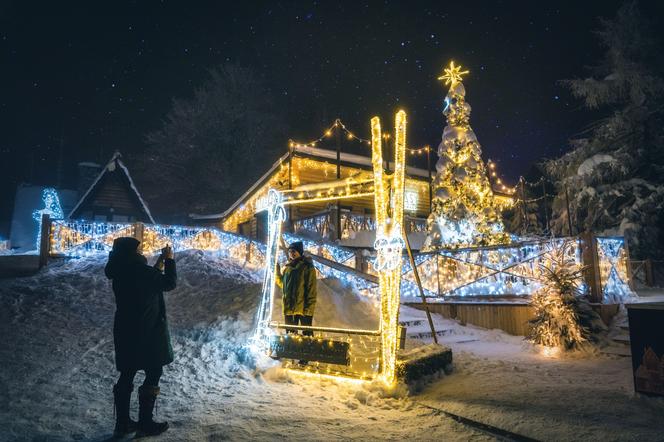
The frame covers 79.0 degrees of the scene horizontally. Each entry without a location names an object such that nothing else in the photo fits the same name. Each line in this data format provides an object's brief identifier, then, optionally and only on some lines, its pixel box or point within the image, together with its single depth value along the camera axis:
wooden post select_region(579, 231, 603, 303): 9.20
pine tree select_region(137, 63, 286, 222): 33.84
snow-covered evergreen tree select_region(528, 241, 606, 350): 8.09
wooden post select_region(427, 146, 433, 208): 24.58
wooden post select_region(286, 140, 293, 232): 21.58
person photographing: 4.09
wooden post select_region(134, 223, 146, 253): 14.98
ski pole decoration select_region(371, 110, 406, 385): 6.15
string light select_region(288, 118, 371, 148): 19.81
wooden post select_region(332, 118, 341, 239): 19.20
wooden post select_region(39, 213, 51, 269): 12.92
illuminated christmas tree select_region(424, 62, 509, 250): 14.33
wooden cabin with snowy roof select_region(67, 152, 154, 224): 24.62
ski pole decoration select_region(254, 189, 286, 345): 7.97
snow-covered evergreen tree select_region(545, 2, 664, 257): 18.91
